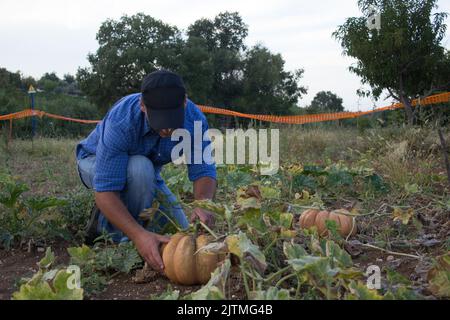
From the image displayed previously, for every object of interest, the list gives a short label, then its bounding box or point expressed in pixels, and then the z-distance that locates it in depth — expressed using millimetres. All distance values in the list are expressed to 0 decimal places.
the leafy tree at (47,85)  39669
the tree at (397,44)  16891
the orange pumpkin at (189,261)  2129
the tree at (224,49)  41750
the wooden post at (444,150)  2415
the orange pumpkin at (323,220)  2676
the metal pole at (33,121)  12820
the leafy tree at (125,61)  37531
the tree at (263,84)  40750
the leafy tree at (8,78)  25206
